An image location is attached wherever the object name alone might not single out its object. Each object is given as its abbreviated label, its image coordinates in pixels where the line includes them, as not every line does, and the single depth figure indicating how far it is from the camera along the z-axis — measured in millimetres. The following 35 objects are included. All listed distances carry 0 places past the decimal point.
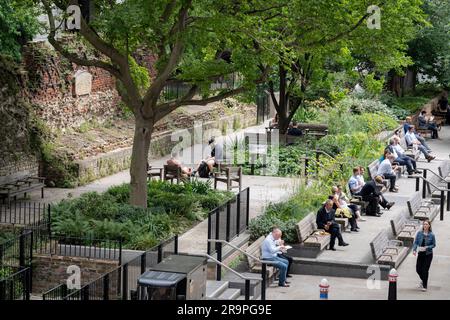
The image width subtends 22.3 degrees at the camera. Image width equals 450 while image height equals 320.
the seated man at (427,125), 46531
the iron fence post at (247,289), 21719
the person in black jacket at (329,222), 26156
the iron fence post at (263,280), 22297
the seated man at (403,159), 36281
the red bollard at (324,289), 20812
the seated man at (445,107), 51834
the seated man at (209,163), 32594
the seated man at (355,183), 30797
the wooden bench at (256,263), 23500
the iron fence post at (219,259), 23172
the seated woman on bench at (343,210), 28062
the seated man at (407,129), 41031
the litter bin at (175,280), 19094
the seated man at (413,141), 40078
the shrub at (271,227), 25766
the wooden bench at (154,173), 31250
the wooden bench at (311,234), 25359
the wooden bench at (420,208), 29891
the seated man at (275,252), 23469
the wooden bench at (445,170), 35625
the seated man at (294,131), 39469
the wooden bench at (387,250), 24672
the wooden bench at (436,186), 33156
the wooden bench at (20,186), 28469
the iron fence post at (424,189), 33438
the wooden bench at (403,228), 26938
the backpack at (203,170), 32594
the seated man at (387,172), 33562
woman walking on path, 23531
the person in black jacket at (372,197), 30141
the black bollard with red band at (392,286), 21672
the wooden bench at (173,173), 31078
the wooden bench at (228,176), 30906
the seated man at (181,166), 31141
